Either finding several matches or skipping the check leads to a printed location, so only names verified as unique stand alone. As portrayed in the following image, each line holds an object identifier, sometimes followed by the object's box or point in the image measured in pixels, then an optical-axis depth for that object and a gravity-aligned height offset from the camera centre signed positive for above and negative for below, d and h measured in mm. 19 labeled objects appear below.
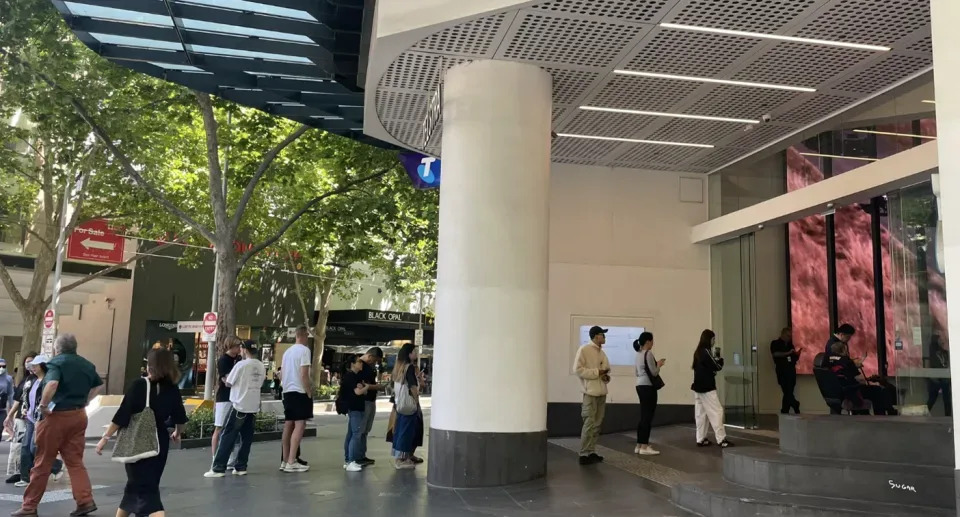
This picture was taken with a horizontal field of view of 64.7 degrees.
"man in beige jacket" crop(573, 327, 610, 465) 9211 -353
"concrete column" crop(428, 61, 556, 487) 7961 +747
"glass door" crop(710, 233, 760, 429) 12109 +577
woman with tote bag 5574 -612
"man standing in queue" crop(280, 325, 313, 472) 9273 -542
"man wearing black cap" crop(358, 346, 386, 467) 9766 -460
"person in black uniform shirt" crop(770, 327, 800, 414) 12492 -81
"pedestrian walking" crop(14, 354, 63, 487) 8055 -857
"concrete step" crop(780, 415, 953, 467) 6145 -620
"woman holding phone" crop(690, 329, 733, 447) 9953 -356
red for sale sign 24609 +3315
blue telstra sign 12680 +3059
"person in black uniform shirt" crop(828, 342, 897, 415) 9188 -92
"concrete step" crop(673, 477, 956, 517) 5578 -1094
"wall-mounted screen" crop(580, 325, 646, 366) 12195 +213
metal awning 9227 +4012
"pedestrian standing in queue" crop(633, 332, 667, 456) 9852 -397
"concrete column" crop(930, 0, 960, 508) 4695 +1436
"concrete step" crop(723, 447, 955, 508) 5742 -909
